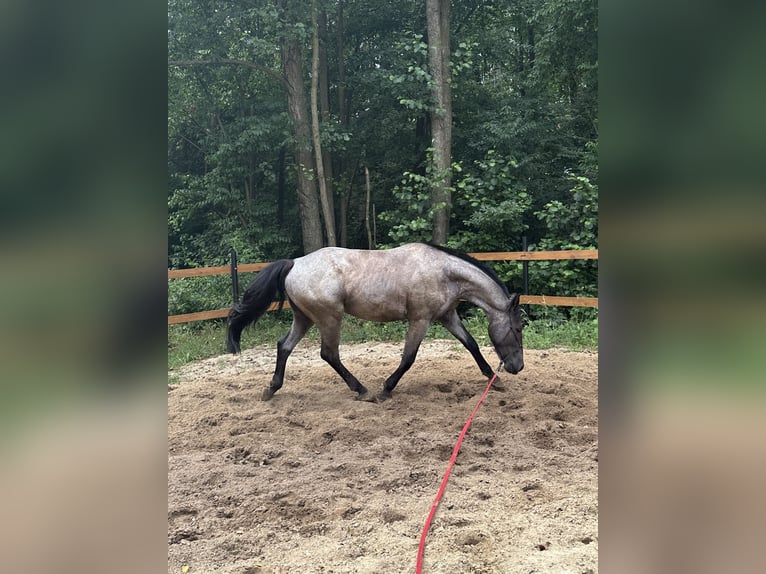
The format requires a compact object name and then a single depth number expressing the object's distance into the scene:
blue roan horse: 4.67
